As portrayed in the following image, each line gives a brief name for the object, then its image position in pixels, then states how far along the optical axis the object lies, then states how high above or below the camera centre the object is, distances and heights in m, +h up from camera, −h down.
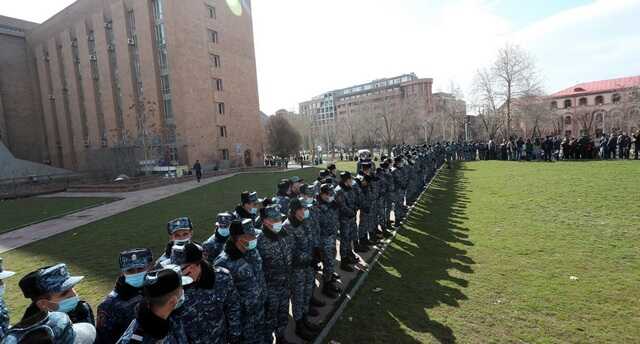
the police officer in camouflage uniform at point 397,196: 10.11 -1.61
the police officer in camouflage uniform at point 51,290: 2.41 -0.91
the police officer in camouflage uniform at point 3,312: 2.77 -1.22
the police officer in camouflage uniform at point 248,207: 5.39 -0.88
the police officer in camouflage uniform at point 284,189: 7.30 -0.84
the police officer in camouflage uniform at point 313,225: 5.01 -1.22
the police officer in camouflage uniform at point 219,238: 4.41 -1.12
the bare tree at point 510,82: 36.91 +6.03
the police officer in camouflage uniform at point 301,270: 4.64 -1.73
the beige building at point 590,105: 55.39 +5.04
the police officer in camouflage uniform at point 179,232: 4.03 -0.90
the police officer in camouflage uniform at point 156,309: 2.02 -0.92
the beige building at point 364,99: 54.18 +16.46
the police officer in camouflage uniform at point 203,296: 2.84 -1.27
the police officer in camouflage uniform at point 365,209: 7.84 -1.51
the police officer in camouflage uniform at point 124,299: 2.70 -1.15
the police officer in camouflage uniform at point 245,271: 3.54 -1.25
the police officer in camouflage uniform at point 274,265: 4.20 -1.44
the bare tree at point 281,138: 46.78 +1.88
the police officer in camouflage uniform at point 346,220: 6.86 -1.55
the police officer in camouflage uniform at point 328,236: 5.82 -1.60
